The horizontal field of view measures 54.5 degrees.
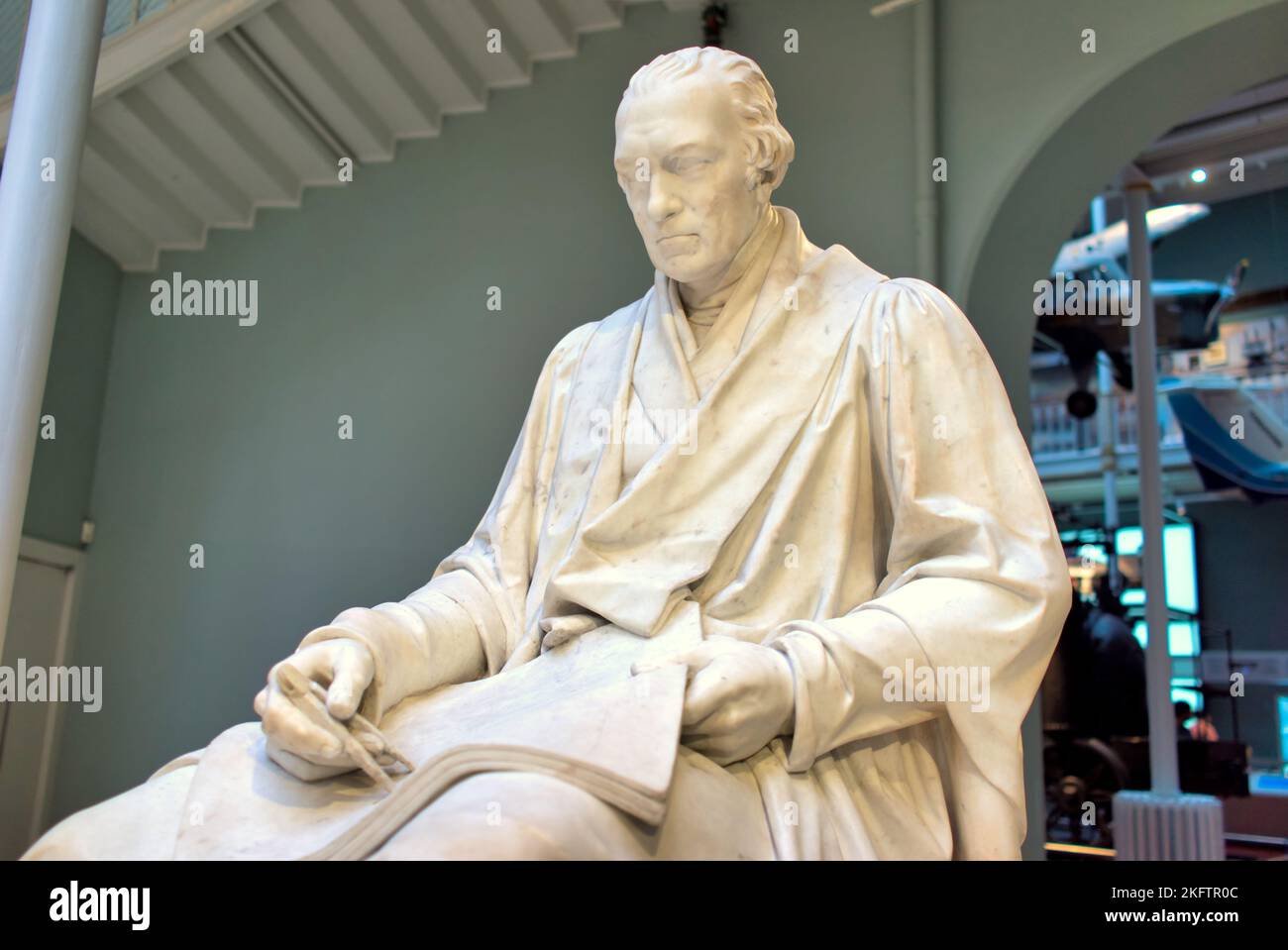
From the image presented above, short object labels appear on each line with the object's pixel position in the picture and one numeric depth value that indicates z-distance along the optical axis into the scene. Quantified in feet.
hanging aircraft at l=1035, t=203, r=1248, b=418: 35.06
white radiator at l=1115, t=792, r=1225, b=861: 21.85
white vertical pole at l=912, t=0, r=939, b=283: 16.85
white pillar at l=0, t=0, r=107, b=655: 11.93
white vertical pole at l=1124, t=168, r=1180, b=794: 22.74
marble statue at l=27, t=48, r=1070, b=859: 6.04
